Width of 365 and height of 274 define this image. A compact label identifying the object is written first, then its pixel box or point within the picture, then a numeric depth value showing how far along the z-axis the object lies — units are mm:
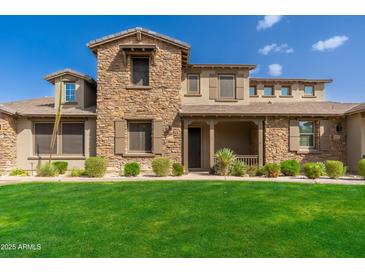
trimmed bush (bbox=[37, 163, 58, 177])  11523
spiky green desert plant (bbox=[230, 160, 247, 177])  11741
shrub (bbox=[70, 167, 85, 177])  11822
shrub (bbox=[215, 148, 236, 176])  12023
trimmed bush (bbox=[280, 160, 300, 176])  11828
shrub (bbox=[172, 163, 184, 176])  11781
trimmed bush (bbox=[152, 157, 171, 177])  11641
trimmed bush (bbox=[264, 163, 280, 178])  11391
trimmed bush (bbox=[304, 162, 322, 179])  10492
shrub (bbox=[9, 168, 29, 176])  12312
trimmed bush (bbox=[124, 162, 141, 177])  11711
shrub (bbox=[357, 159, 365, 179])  10600
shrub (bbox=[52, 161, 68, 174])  12470
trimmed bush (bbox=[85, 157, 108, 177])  11500
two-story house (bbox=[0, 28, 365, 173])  13070
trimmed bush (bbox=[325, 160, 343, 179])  10688
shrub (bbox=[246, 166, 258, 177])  11960
